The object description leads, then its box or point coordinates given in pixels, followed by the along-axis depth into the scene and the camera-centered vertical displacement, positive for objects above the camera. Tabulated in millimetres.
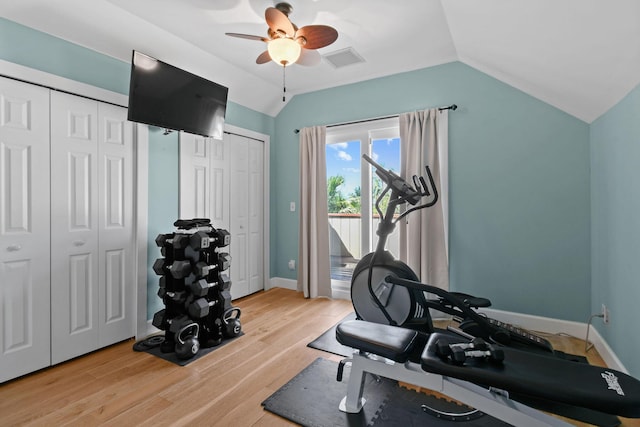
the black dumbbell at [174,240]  2496 -203
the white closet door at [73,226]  2309 -86
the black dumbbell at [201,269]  2527 -434
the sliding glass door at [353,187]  3713 +345
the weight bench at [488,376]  1141 -653
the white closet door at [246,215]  3799 -2
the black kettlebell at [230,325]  2729 -956
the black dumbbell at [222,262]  2736 -408
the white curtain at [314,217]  3926 -28
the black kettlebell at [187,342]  2369 -964
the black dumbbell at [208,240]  2540 -209
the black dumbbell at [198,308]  2467 -733
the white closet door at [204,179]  3211 +388
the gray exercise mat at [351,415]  1668 -1087
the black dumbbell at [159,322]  2512 -847
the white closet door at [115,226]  2566 -96
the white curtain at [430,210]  3205 +47
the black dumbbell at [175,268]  2445 -419
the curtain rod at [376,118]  3186 +1097
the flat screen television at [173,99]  2457 +1008
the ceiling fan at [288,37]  2096 +1246
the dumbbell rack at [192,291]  2459 -617
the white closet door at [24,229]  2080 -94
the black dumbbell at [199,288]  2490 -574
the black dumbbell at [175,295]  2502 -638
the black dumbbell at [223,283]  2744 -589
